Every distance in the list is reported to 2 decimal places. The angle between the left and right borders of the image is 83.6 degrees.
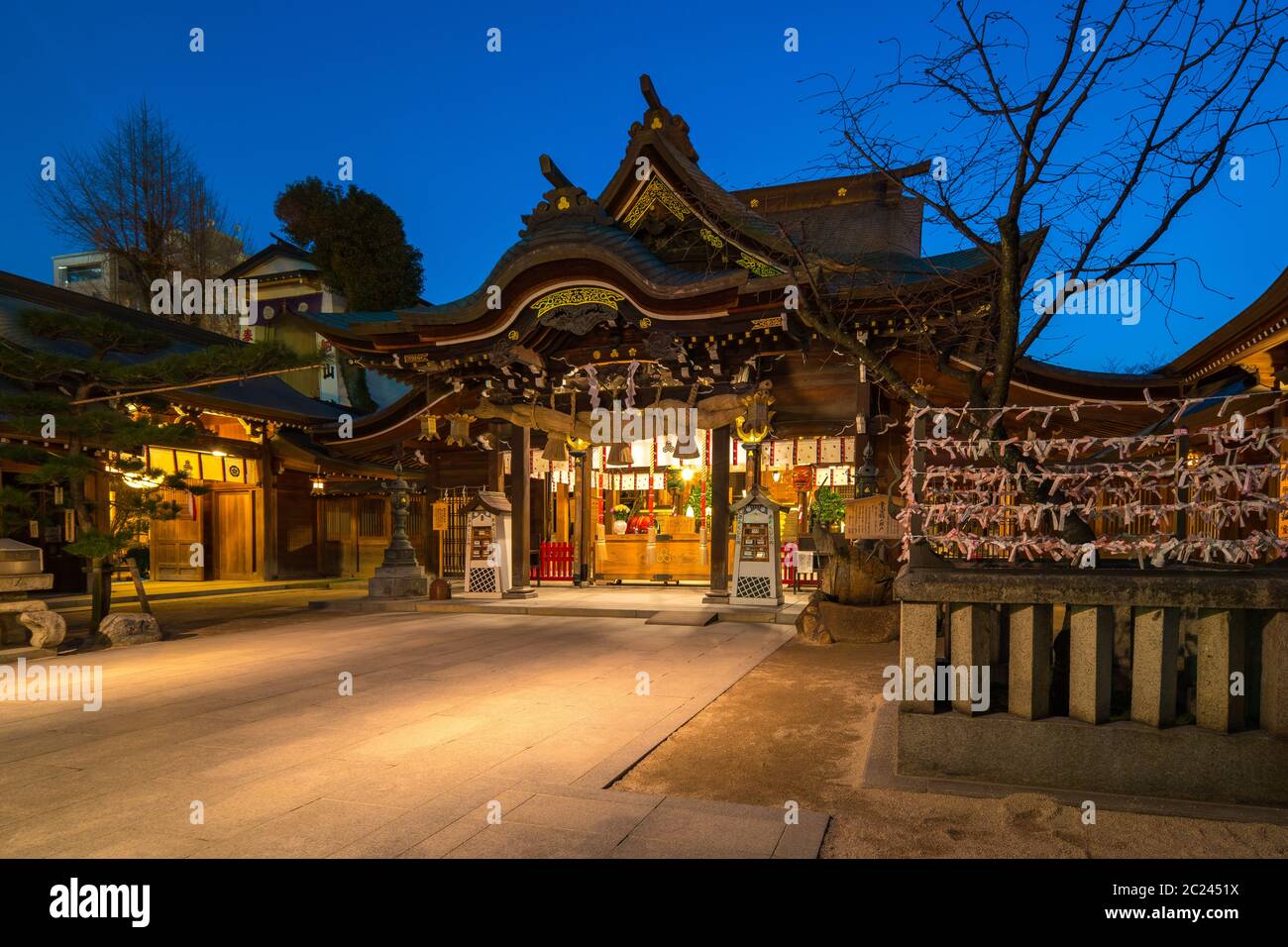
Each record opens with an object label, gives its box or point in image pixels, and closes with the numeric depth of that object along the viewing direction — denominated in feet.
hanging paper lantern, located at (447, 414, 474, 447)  47.28
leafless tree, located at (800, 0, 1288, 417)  15.55
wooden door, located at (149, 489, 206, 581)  66.90
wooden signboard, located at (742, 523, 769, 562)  38.27
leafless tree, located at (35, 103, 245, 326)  78.84
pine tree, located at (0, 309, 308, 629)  30.25
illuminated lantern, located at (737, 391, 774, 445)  39.81
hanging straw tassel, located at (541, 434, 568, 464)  49.24
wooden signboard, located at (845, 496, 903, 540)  33.50
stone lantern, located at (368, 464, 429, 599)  44.91
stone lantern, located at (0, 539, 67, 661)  27.27
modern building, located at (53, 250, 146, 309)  90.33
